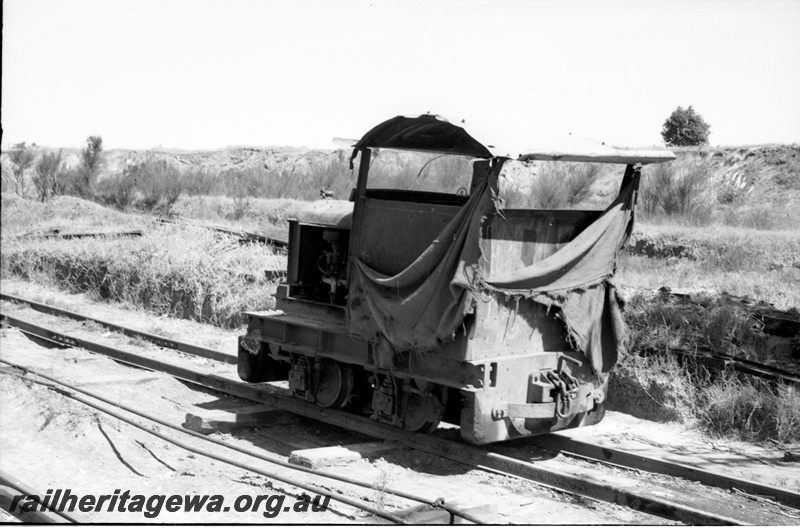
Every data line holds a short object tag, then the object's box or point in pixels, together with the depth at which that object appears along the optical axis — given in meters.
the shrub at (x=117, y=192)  30.33
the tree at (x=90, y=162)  33.16
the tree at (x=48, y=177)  30.75
